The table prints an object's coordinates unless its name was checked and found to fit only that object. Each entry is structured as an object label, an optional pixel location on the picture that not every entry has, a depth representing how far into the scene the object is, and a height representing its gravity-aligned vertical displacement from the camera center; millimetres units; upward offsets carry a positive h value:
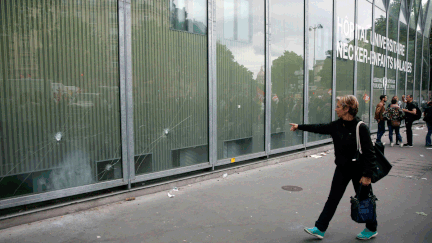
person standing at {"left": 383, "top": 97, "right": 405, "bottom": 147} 11938 -512
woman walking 3811 -763
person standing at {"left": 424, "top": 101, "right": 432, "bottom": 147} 12641 -762
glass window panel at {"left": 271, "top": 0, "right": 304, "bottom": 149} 9383 +1067
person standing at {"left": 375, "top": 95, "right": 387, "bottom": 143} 12234 -563
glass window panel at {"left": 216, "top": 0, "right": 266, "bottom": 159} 7691 +539
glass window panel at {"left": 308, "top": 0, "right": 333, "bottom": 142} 10909 +1481
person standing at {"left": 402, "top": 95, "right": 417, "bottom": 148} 12609 -711
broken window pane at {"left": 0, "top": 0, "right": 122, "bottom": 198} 4543 +126
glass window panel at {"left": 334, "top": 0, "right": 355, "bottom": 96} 12387 +2258
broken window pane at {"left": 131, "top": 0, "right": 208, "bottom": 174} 6039 +248
